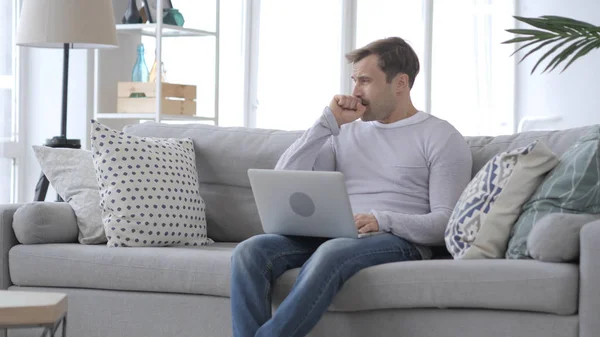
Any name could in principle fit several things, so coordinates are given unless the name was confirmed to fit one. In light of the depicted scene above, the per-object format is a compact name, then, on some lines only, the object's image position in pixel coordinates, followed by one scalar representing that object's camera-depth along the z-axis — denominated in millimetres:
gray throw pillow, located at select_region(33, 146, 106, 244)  5470
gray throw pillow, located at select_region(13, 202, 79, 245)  5284
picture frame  8818
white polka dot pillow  5277
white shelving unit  8686
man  4180
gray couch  4010
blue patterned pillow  4333
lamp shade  6957
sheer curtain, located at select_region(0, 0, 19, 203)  8433
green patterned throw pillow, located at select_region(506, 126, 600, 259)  4134
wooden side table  3468
